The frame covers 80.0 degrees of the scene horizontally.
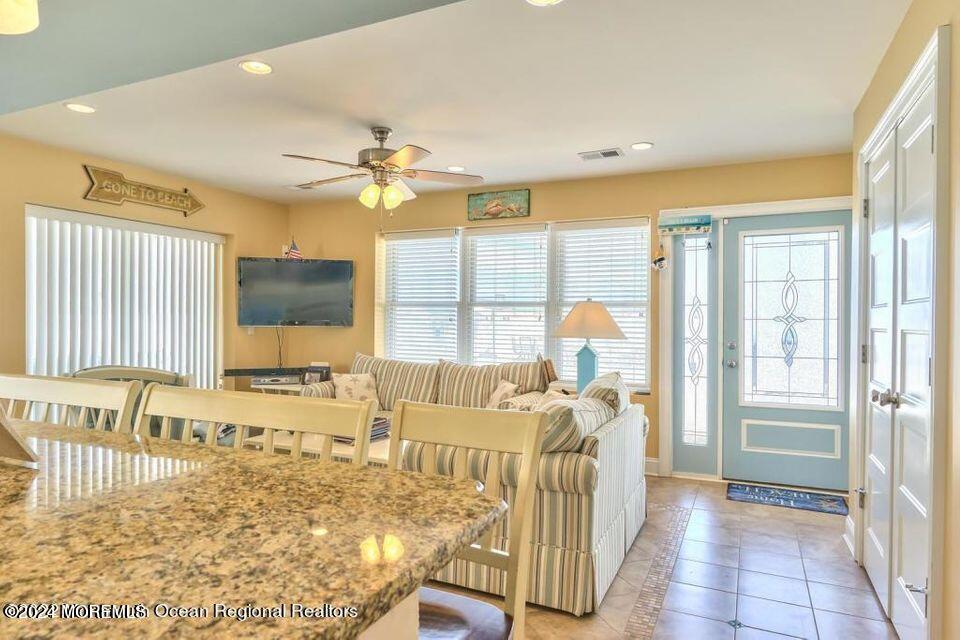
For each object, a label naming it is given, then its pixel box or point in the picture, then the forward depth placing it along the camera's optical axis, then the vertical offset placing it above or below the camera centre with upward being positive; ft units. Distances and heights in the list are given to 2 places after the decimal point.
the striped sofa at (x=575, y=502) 7.73 -2.61
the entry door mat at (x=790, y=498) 12.52 -4.07
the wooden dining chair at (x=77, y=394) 4.99 -0.71
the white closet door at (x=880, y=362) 7.79 -0.58
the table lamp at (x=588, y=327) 12.66 -0.16
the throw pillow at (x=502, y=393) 14.06 -1.82
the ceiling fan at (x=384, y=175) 11.03 +2.88
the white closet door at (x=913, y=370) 6.13 -0.56
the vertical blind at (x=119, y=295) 13.25 +0.59
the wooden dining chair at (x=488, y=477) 3.61 -1.05
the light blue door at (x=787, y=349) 13.51 -0.68
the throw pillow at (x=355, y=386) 15.51 -1.85
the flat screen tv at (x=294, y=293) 17.78 +0.83
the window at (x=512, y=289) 15.80 +0.91
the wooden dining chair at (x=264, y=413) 4.11 -0.73
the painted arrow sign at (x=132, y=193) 14.05 +3.30
